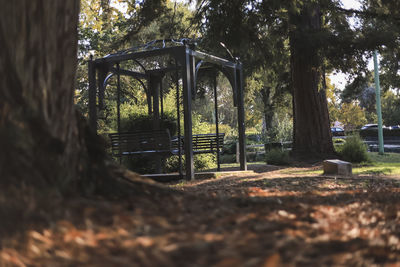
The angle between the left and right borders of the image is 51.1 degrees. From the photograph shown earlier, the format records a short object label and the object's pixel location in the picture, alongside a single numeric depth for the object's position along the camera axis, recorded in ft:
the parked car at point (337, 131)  148.66
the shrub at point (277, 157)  46.34
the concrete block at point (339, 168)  31.50
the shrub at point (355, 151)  46.65
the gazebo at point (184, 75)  28.50
